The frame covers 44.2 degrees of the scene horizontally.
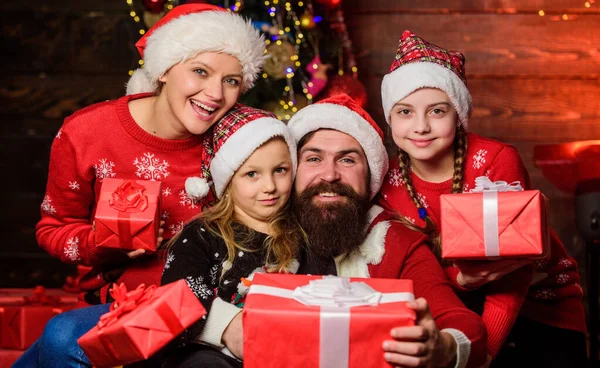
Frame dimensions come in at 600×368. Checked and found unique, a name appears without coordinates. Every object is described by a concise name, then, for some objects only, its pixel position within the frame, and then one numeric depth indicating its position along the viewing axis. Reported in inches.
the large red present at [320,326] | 66.7
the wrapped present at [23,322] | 125.4
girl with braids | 101.9
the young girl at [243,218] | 89.4
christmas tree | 137.6
